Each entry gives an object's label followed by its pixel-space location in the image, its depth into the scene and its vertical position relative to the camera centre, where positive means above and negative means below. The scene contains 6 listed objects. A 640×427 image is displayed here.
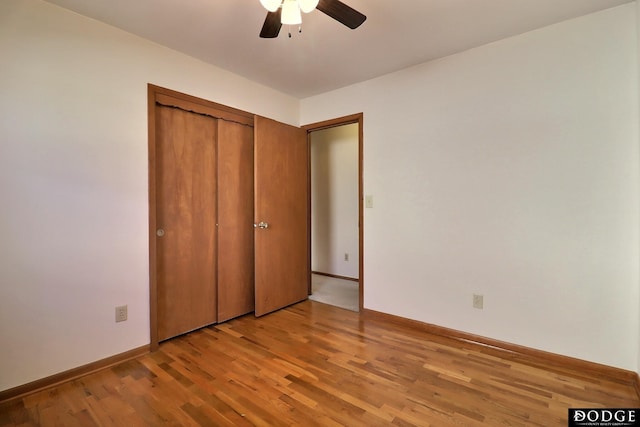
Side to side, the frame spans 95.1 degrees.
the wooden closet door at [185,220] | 2.45 -0.12
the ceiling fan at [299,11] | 1.48 +1.04
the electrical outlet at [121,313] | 2.15 -0.78
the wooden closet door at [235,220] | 2.84 -0.13
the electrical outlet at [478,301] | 2.41 -0.78
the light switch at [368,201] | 3.02 +0.06
